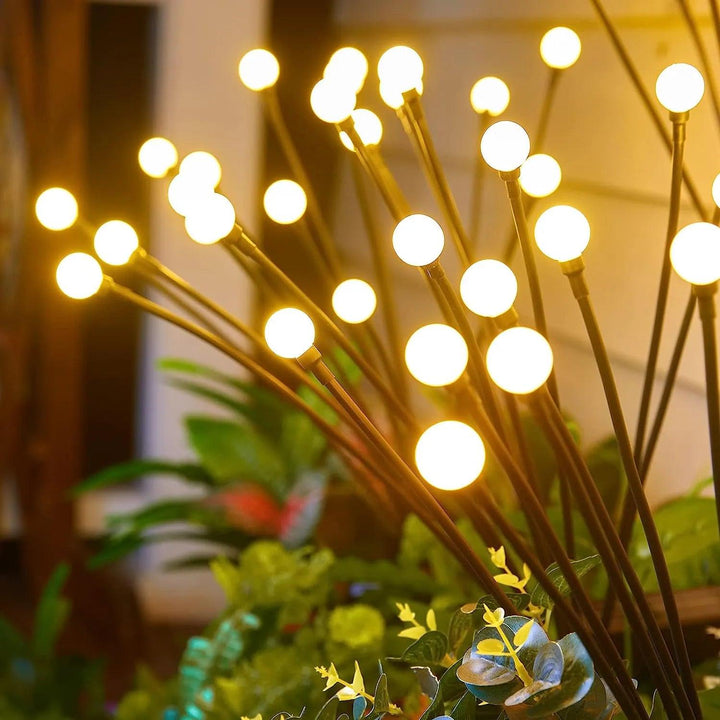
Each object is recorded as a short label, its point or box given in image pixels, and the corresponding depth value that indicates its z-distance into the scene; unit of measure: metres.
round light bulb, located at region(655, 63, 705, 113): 0.79
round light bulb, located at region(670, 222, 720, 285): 0.69
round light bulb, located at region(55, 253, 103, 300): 0.82
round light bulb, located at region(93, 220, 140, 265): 0.83
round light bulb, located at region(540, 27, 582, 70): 0.97
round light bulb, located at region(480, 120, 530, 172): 0.73
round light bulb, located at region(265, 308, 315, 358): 0.75
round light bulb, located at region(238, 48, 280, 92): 0.97
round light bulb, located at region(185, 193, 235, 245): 0.77
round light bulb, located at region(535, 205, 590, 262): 0.70
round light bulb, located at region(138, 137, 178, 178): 0.98
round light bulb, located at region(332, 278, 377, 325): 0.84
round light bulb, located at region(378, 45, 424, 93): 0.80
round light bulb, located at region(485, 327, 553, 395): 0.67
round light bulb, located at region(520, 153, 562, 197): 0.85
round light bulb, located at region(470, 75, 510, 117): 0.99
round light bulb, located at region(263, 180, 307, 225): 0.95
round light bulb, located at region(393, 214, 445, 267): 0.73
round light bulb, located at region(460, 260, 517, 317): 0.70
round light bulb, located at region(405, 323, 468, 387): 0.69
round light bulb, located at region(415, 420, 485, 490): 0.68
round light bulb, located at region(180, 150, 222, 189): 0.81
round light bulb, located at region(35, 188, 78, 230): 0.88
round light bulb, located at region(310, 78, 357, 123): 0.81
